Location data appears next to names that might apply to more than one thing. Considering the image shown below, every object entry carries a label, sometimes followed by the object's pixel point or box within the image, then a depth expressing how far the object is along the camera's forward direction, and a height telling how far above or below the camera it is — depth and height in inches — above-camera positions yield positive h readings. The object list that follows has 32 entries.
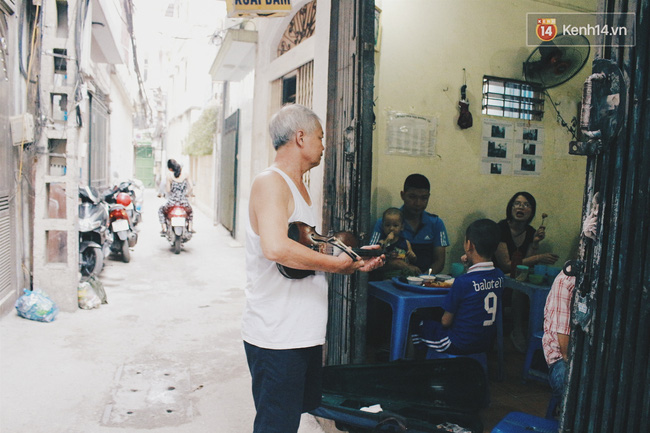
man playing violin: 81.4 -19.6
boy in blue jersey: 135.7 -31.4
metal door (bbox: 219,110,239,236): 482.6 -2.0
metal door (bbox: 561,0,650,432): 59.9 -9.3
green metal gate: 1589.6 +6.7
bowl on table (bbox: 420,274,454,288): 153.3 -30.6
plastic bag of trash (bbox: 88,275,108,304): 242.2 -57.7
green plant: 668.7 +51.8
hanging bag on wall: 225.9 +29.9
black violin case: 109.7 -51.9
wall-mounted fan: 228.1 +55.8
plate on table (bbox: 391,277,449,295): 149.2 -31.8
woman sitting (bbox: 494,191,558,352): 196.2 -25.1
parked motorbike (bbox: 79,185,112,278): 268.3 -37.4
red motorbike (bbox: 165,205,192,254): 388.5 -43.2
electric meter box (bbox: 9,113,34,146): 210.2 +14.3
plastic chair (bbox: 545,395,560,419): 120.8 -52.7
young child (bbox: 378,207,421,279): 175.9 -25.1
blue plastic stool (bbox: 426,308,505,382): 141.6 -49.0
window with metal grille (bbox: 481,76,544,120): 233.8 +38.6
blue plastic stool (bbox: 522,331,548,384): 153.0 -55.0
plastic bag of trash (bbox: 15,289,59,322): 206.1 -57.5
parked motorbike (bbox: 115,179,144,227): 378.0 -26.9
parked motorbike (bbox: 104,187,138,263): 325.4 -35.2
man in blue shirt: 189.9 -19.5
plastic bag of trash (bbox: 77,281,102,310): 229.9 -58.9
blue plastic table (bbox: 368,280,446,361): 144.9 -36.3
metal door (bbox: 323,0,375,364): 124.0 +5.9
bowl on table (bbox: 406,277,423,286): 153.5 -30.3
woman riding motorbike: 400.8 -16.4
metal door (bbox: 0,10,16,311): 202.4 -11.5
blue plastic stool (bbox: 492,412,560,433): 84.2 -40.2
